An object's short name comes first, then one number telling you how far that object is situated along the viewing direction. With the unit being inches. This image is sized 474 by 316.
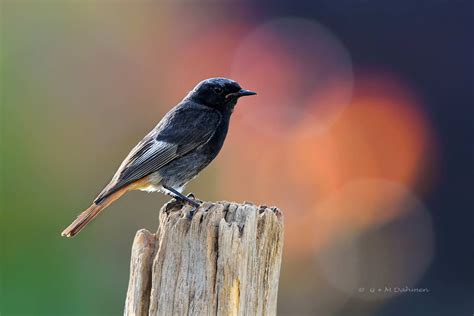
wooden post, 269.1
